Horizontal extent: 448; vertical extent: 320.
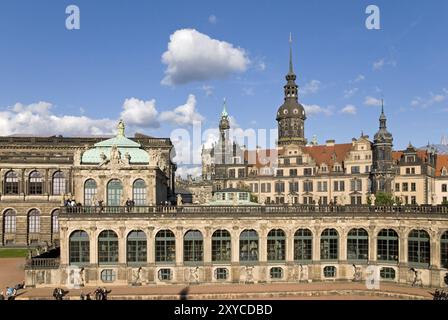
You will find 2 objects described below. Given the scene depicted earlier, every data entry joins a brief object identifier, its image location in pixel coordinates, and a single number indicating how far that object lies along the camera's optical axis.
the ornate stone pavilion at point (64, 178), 56.06
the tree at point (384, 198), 86.00
